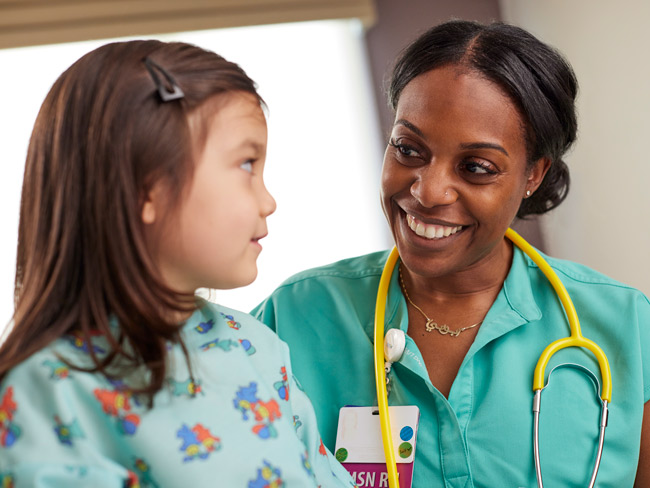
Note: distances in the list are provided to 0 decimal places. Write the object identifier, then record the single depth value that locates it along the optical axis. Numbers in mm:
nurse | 1300
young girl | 876
